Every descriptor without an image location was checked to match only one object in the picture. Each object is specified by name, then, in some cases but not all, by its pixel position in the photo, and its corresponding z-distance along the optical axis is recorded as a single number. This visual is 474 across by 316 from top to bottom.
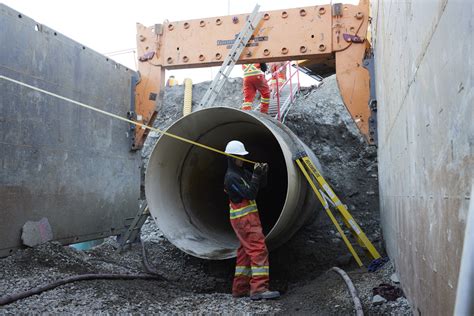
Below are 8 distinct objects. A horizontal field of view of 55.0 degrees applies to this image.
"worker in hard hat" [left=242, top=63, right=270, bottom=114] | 6.32
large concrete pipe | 4.45
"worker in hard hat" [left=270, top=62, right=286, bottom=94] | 9.12
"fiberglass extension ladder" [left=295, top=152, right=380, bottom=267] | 4.31
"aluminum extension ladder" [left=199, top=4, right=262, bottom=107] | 5.27
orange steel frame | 5.12
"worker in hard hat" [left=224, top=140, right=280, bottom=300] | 3.87
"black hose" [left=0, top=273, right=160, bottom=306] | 3.00
